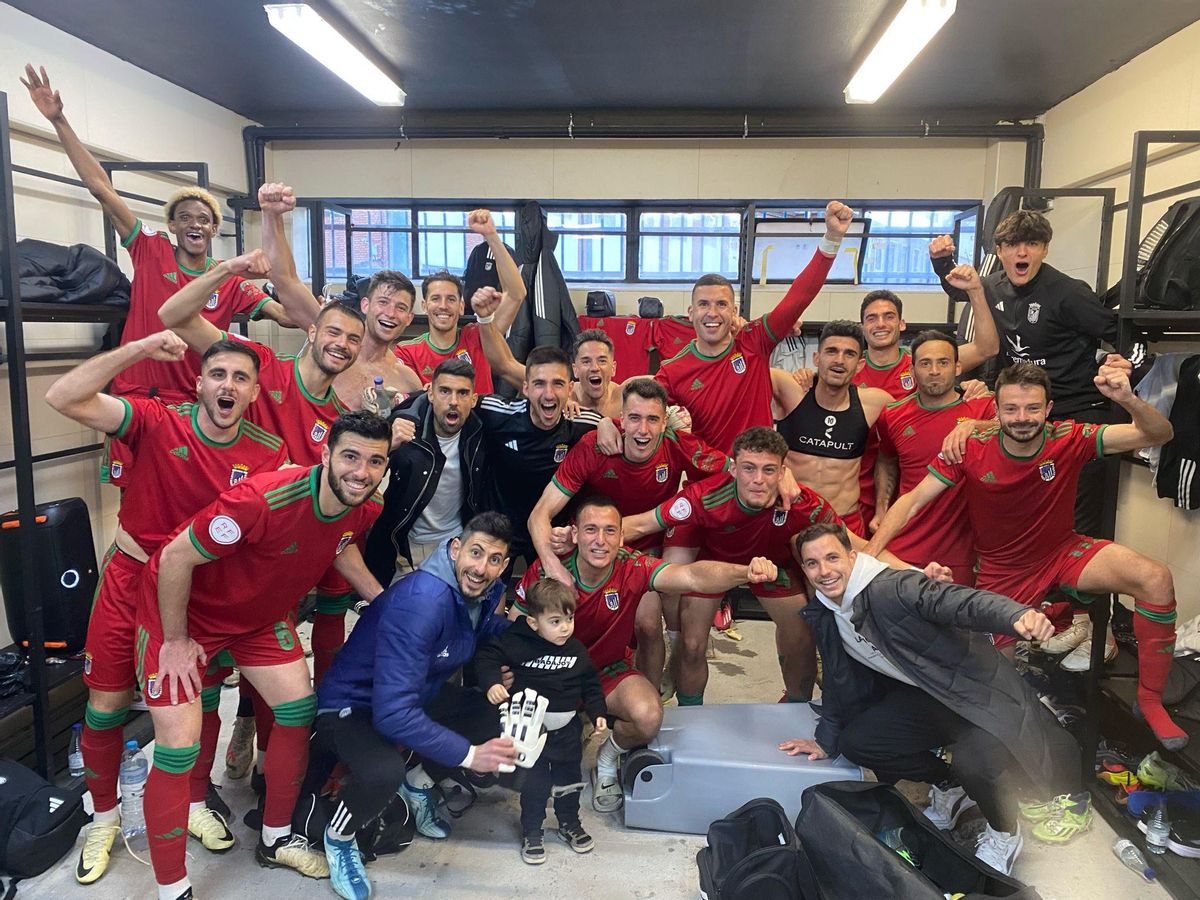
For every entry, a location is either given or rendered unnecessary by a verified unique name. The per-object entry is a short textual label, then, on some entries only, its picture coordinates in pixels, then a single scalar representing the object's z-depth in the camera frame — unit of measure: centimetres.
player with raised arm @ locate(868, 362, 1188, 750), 254
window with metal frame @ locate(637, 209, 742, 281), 622
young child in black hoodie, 246
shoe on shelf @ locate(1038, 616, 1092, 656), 354
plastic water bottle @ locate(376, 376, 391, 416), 306
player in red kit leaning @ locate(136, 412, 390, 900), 212
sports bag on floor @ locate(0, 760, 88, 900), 222
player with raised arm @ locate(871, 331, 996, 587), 304
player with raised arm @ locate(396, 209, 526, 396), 358
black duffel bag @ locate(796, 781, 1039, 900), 184
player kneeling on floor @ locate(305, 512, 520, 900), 218
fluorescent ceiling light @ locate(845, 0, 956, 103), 353
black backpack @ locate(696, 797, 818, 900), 201
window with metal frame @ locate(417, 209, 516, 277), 632
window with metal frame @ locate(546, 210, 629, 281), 630
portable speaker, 309
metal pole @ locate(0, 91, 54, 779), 254
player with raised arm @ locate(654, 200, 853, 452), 327
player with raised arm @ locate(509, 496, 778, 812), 263
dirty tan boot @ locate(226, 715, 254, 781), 287
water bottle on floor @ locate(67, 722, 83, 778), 286
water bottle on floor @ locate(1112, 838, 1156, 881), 236
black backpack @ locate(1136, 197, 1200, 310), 277
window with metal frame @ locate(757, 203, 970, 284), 610
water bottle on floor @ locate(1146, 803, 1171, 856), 241
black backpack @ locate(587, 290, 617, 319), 582
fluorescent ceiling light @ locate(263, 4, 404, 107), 366
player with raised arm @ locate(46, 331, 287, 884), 230
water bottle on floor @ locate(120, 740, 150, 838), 251
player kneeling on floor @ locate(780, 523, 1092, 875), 231
